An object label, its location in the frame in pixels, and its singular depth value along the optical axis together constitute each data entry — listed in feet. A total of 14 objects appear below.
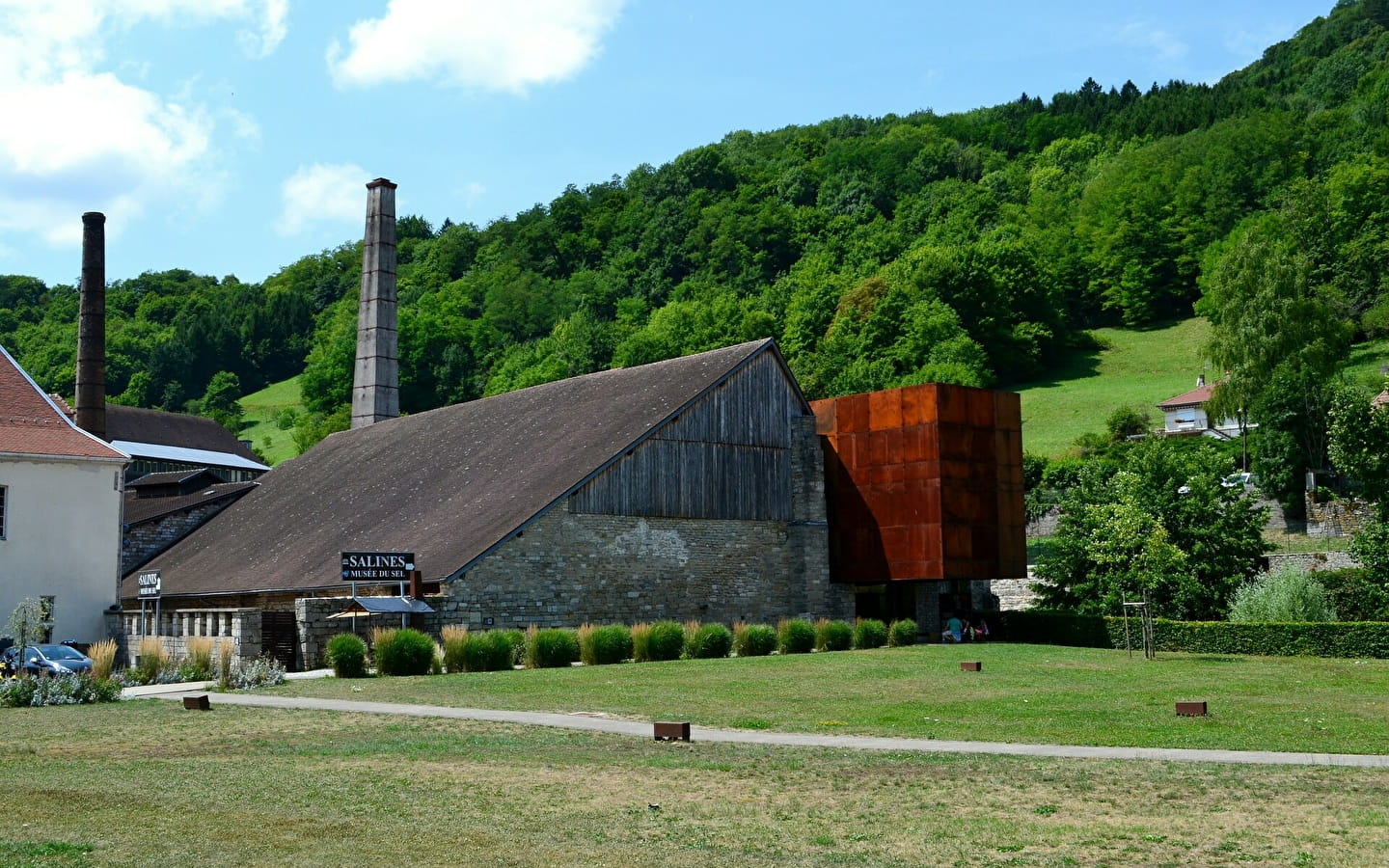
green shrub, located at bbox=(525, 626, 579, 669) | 102.99
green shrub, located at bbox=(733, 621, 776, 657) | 114.42
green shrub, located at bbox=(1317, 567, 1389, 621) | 125.18
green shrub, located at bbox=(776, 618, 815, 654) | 118.32
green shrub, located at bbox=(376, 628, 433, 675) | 94.32
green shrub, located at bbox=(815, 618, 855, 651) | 122.52
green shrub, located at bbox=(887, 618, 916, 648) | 128.88
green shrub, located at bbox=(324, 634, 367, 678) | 92.12
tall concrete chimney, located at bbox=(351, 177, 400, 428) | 204.13
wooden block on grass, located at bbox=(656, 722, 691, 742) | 55.36
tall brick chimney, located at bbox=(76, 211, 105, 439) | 185.57
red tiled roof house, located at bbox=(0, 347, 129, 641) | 123.65
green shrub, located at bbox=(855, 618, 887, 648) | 125.80
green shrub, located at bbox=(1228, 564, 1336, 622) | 123.03
